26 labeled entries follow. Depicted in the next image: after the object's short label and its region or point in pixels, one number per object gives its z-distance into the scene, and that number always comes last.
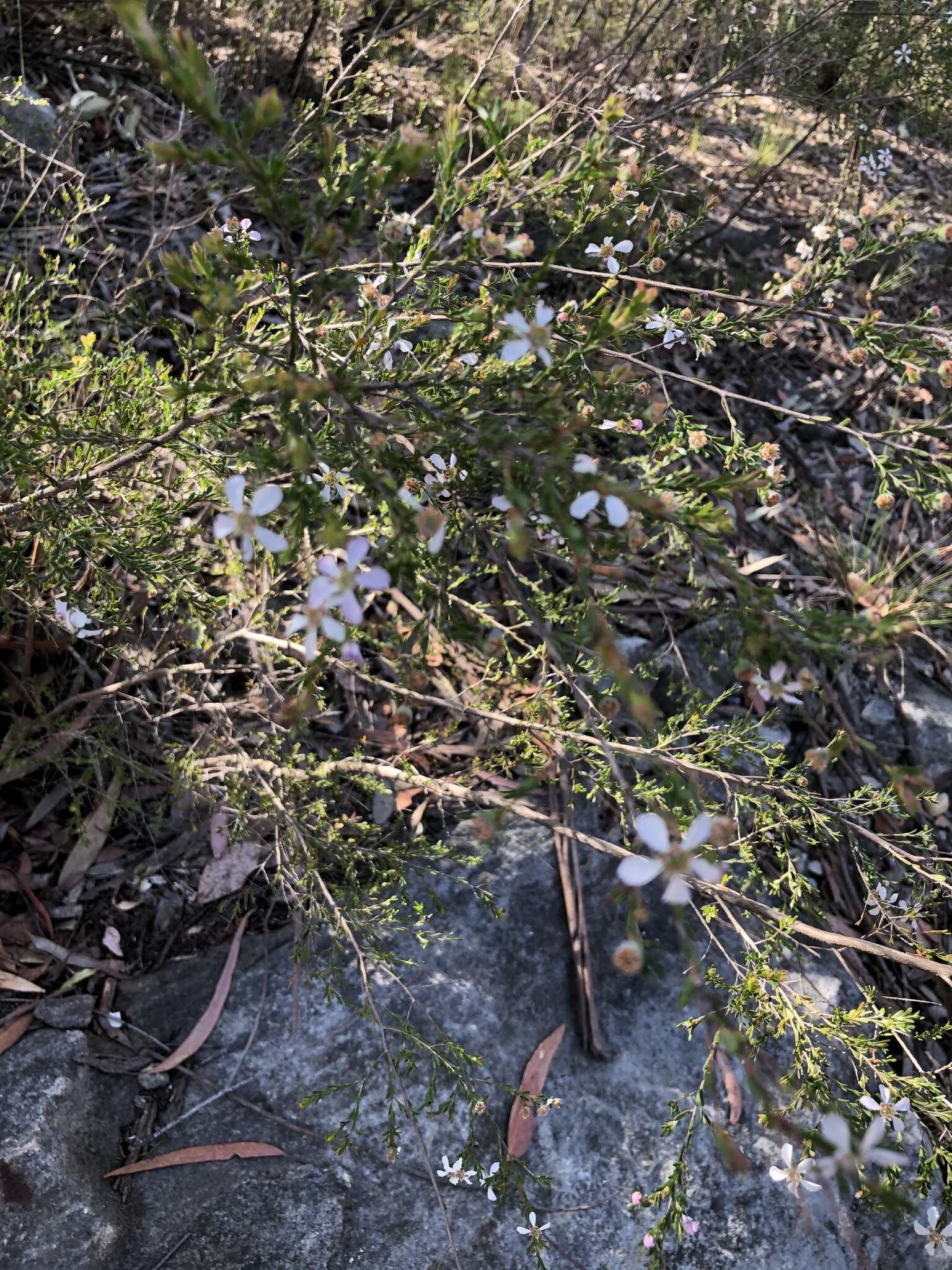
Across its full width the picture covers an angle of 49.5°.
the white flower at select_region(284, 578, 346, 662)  0.35
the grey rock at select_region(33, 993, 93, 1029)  0.62
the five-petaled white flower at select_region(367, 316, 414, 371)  0.49
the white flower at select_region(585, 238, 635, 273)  0.51
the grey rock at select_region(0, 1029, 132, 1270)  0.54
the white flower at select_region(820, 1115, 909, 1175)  0.30
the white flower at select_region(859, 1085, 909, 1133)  0.49
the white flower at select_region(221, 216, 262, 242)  0.55
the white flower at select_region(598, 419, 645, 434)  0.44
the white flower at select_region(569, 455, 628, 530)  0.35
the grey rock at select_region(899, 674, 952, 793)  0.87
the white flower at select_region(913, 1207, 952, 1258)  0.53
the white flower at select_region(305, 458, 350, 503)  0.46
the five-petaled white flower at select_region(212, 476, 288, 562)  0.36
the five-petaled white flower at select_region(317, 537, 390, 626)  0.36
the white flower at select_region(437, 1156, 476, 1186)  0.56
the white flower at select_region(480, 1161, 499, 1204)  0.54
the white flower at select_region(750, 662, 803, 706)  0.38
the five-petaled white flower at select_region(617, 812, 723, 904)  0.31
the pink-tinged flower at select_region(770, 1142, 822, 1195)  0.50
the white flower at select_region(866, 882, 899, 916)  0.55
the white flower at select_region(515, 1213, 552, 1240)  0.55
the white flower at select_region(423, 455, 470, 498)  0.46
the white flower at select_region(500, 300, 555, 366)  0.38
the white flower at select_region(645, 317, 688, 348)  0.50
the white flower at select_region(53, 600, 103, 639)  0.55
